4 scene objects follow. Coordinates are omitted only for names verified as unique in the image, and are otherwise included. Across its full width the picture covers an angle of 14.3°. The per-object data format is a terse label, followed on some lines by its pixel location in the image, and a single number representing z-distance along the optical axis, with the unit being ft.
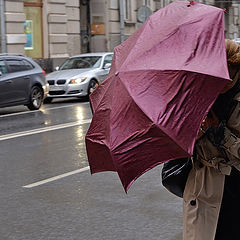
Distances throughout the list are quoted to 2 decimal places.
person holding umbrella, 15.18
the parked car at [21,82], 76.28
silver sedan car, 92.66
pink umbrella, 13.94
